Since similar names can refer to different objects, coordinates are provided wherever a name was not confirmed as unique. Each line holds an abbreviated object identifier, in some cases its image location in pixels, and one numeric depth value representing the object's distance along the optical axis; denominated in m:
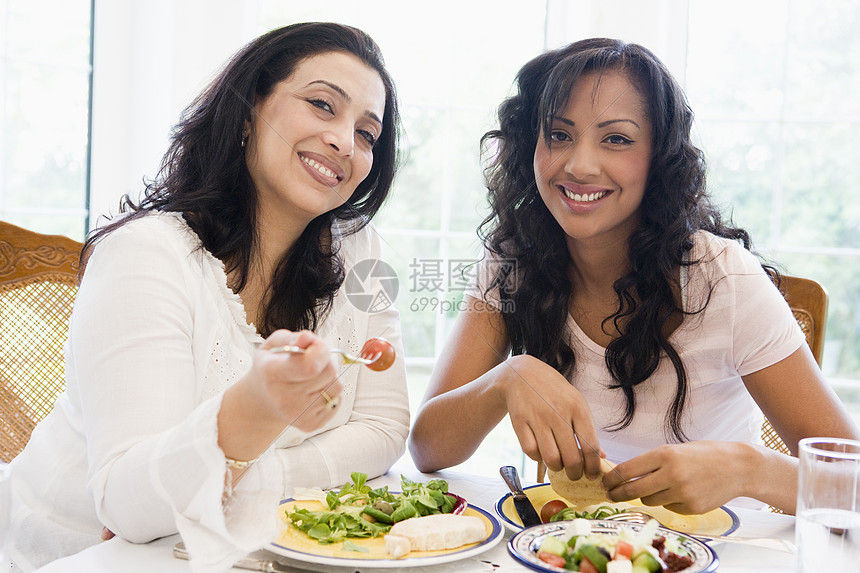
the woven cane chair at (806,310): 1.66
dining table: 0.83
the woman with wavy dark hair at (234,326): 0.81
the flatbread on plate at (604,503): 1.03
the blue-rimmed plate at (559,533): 0.81
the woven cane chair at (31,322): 1.61
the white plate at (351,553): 0.81
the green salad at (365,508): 0.90
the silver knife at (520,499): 1.00
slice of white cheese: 0.86
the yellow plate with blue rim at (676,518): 1.00
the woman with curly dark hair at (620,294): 1.40
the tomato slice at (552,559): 0.80
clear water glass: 0.77
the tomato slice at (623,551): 0.79
